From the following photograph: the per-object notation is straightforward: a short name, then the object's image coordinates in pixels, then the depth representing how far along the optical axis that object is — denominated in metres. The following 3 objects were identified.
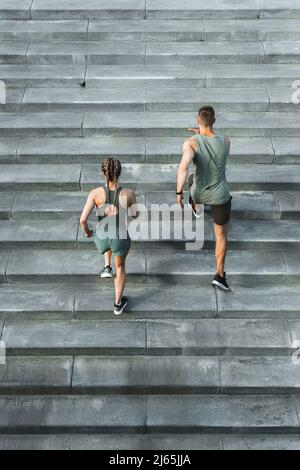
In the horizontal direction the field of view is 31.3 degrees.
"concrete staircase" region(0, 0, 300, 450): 5.46
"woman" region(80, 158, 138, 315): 4.99
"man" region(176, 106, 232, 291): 5.24
